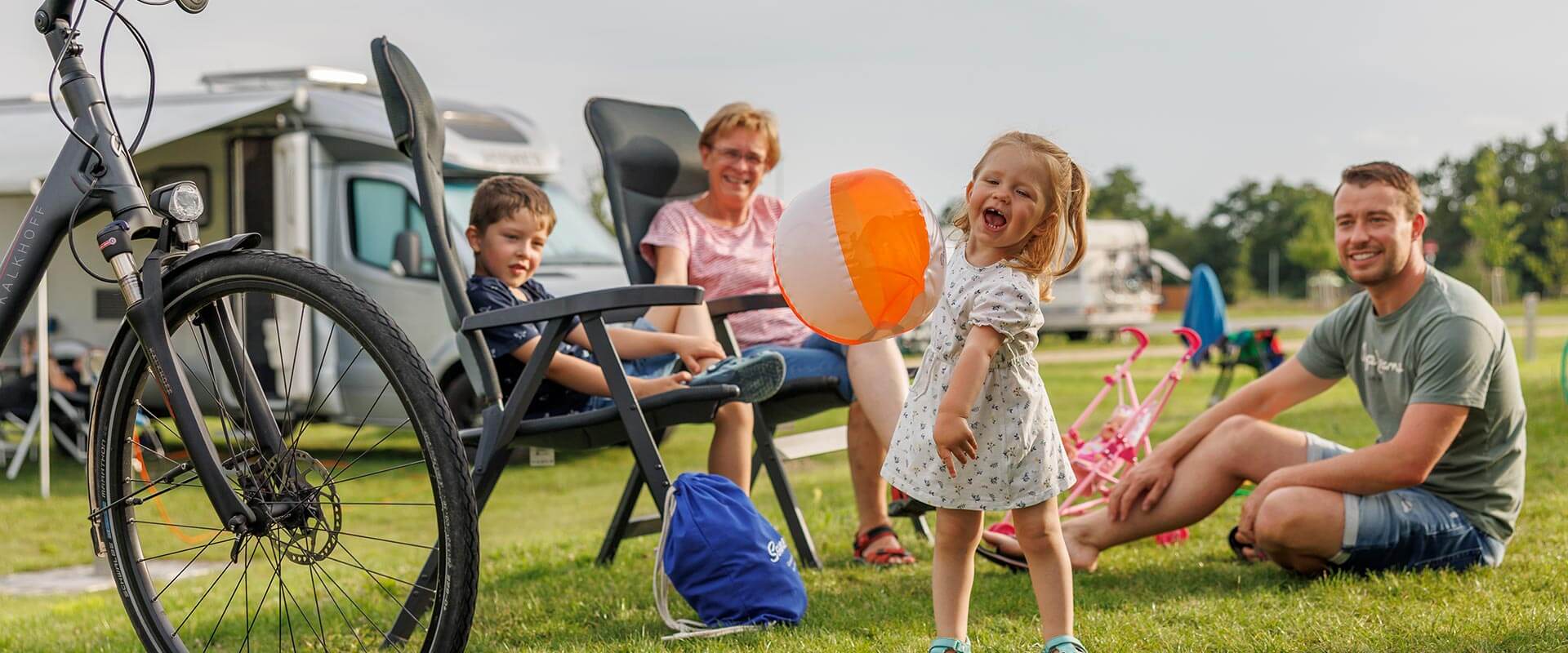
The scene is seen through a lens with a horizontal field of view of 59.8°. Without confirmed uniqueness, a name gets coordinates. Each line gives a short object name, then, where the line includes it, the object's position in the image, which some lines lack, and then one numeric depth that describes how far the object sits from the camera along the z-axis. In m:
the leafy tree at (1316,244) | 44.38
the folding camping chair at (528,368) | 2.80
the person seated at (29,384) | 8.02
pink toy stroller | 3.89
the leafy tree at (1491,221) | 35.69
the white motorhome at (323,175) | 7.89
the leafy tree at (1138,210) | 57.47
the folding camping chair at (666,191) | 3.49
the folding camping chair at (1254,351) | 9.74
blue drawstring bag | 2.78
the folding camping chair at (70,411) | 7.84
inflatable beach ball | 2.44
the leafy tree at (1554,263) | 36.81
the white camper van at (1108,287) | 22.30
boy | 3.11
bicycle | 2.07
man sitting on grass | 2.95
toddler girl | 2.26
